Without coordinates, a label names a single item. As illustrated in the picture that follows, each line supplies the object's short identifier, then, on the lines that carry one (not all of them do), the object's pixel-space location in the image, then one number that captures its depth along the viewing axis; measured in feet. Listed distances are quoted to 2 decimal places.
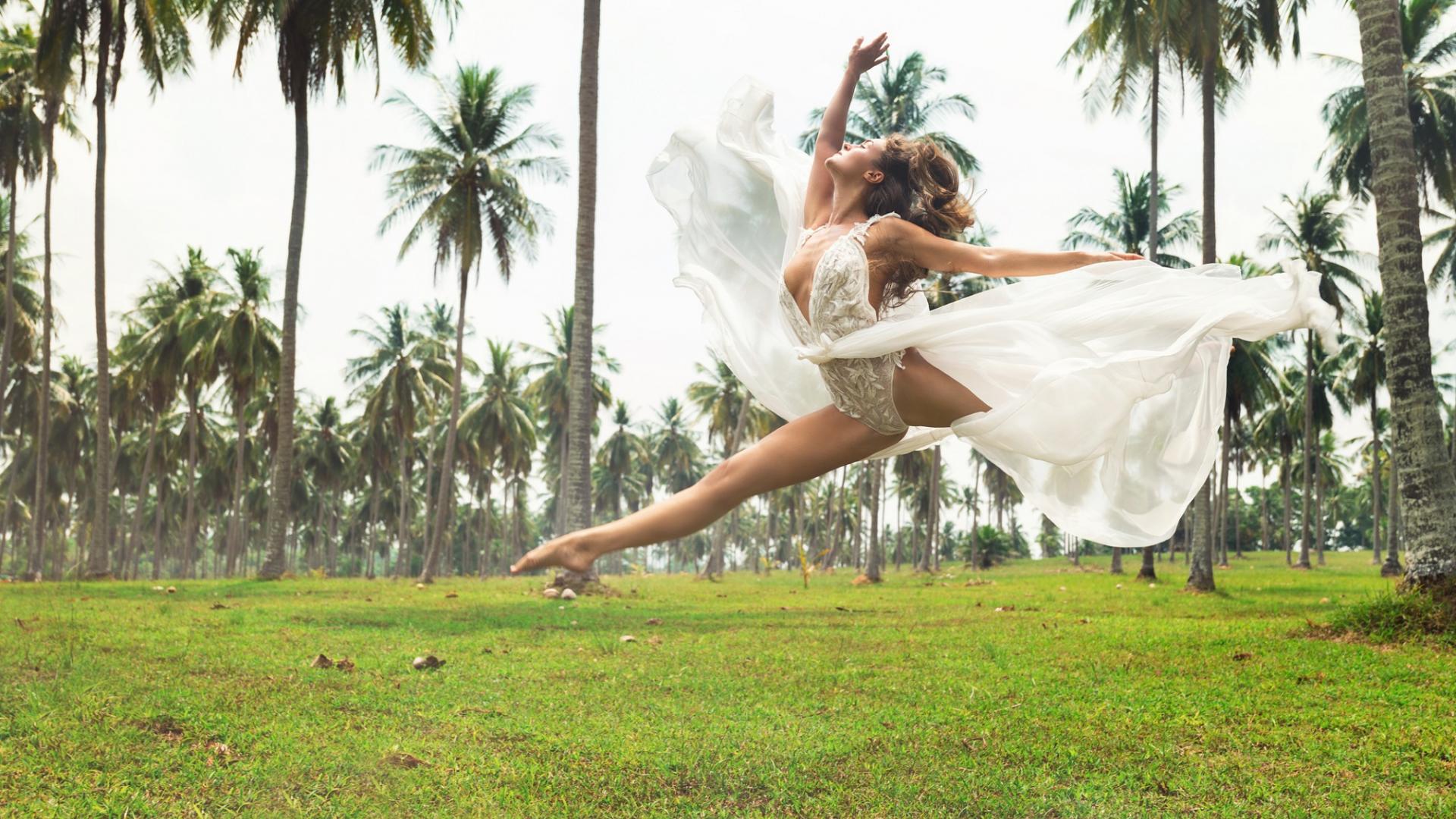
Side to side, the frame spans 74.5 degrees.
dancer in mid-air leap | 12.15
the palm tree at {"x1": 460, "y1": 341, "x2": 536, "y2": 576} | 144.56
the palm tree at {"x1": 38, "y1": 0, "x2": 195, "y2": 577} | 67.56
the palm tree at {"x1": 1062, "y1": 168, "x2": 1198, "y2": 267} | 91.97
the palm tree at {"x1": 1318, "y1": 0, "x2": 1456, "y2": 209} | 78.59
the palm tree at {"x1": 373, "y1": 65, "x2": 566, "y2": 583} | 88.33
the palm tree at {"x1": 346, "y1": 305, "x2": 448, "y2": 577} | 129.08
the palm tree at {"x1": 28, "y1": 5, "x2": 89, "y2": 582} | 67.31
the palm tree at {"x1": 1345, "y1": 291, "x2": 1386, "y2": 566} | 109.70
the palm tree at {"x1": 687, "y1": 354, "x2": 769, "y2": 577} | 143.33
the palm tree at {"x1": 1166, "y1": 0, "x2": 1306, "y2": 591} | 55.16
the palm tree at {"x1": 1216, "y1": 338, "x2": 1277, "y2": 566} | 90.33
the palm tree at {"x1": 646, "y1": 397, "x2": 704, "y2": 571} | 201.80
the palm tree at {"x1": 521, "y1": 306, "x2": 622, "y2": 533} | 137.69
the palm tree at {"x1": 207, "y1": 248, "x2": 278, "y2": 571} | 100.48
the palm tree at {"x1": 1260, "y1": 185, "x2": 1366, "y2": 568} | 98.53
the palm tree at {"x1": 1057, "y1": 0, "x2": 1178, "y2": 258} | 59.19
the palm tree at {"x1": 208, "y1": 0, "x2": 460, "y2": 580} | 66.28
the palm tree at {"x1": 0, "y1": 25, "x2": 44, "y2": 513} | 78.02
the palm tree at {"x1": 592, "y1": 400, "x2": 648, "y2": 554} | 187.83
